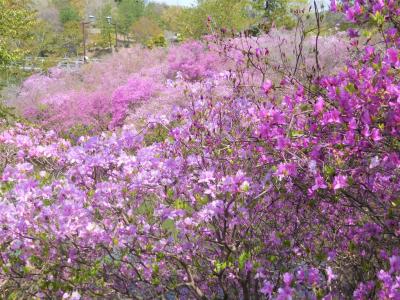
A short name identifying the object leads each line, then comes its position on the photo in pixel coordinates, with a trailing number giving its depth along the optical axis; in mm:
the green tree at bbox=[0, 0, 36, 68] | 16953
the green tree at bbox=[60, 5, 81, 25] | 62562
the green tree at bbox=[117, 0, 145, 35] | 66312
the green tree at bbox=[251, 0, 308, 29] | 33691
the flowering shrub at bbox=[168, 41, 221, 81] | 18047
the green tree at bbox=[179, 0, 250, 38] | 28547
